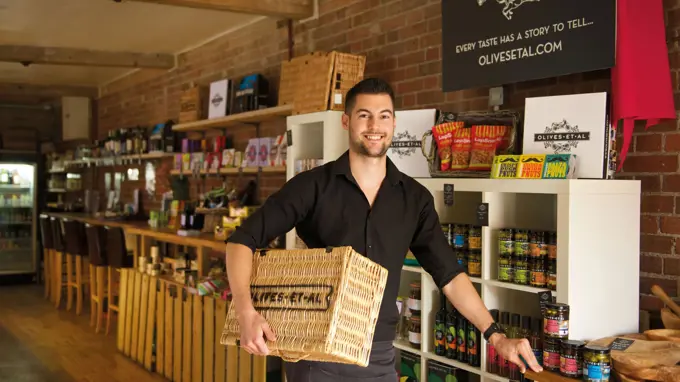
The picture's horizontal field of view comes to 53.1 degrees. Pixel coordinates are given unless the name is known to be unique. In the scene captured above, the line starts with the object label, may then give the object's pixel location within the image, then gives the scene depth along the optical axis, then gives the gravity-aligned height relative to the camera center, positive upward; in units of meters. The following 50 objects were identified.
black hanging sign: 2.70 +0.68
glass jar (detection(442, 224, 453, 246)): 3.06 -0.17
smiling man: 2.04 -0.09
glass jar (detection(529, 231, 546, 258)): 2.60 -0.20
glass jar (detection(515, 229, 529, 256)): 2.66 -0.19
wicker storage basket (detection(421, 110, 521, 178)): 2.89 +0.28
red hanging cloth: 2.58 +0.50
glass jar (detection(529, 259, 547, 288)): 2.60 -0.31
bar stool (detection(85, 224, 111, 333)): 6.88 -0.76
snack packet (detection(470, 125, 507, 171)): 2.93 +0.21
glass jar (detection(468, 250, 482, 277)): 2.92 -0.30
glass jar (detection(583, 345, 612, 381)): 2.21 -0.55
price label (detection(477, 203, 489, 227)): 2.82 -0.09
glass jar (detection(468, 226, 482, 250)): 2.93 -0.20
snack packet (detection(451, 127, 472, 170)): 3.01 +0.20
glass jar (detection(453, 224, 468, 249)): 3.01 -0.19
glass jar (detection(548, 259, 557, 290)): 2.54 -0.31
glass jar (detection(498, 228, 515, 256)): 2.73 -0.20
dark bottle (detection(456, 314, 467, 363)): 2.95 -0.63
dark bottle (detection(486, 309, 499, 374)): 2.80 -0.69
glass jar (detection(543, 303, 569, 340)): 2.37 -0.44
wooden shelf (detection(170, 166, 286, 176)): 4.68 +0.15
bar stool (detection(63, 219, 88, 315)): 7.60 -0.67
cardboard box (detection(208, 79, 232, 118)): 5.42 +0.74
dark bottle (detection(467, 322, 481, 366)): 2.88 -0.65
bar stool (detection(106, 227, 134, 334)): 6.36 -0.60
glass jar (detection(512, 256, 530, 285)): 2.67 -0.30
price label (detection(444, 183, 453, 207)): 2.98 -0.01
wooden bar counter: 4.36 -1.02
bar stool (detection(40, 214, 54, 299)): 8.62 -0.79
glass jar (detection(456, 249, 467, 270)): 3.00 -0.28
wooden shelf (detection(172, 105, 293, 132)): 4.55 +0.54
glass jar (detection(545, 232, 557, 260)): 2.57 -0.20
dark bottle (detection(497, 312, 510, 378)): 2.74 -0.68
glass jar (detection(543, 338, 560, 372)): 2.39 -0.57
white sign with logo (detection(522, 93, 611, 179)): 2.57 +0.25
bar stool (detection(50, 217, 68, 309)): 8.09 -0.87
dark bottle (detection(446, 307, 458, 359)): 2.99 -0.63
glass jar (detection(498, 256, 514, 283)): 2.75 -0.31
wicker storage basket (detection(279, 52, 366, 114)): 3.91 +0.66
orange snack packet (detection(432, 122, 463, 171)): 3.07 +0.24
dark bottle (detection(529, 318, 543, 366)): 2.62 -0.58
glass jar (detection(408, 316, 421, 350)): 3.19 -0.66
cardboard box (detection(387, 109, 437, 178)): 3.37 +0.26
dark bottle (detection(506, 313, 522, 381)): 2.69 -0.57
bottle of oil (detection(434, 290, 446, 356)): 3.04 -0.63
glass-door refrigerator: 9.98 -0.46
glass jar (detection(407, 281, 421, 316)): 3.19 -0.51
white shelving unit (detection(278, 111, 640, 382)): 2.45 -0.21
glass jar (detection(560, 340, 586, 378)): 2.30 -0.56
